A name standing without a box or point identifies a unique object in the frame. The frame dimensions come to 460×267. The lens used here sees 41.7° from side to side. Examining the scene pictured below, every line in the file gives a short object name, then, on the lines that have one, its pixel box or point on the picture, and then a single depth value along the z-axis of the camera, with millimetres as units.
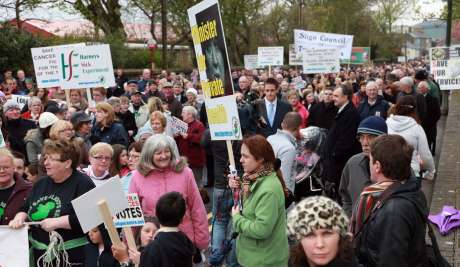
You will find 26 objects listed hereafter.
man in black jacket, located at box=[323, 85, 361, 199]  7602
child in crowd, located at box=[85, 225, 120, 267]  4645
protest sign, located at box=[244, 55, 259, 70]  30688
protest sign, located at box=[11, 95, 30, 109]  11896
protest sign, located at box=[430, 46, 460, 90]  13594
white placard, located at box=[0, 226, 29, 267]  4633
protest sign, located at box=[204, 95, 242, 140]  5586
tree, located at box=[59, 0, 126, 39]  30538
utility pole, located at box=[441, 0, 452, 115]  20833
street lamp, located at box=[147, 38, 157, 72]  30688
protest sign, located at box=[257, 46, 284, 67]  21562
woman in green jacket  4527
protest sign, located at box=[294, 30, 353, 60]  18172
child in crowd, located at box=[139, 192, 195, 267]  3949
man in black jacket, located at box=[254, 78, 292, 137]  9625
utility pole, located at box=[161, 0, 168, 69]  25916
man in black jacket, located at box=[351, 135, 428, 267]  3404
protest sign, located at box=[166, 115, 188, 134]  9559
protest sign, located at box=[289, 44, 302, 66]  23398
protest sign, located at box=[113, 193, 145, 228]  4605
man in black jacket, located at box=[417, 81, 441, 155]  12453
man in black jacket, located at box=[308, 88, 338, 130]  10891
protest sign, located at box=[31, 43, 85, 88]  11359
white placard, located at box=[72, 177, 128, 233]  4118
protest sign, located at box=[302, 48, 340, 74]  16828
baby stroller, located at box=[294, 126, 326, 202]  7527
